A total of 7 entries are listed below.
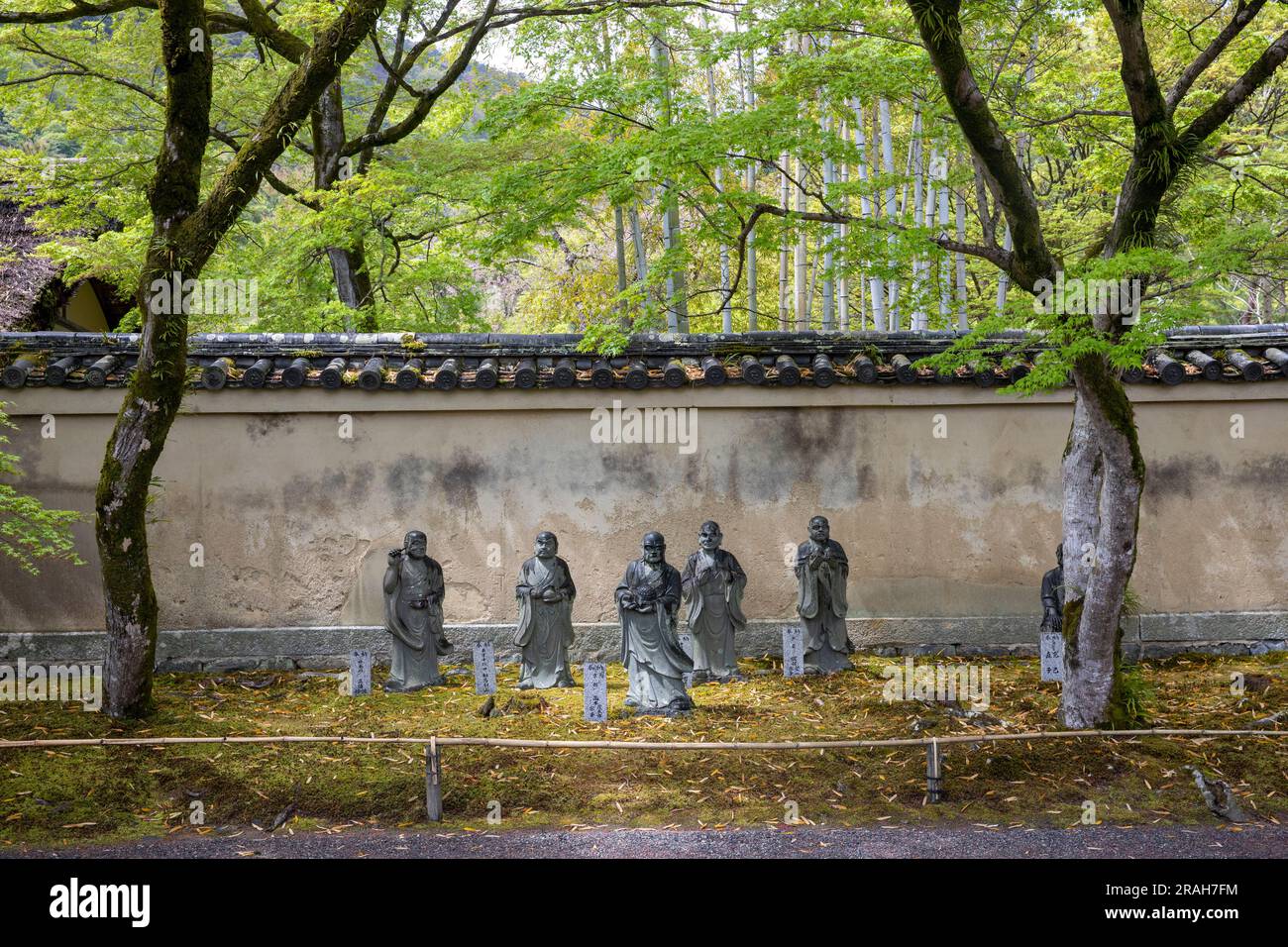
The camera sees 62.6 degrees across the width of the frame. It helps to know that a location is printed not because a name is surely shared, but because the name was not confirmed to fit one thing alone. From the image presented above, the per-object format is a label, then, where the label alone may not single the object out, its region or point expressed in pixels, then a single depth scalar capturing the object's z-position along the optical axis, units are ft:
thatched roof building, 48.93
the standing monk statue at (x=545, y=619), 33.42
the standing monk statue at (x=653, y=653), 30.37
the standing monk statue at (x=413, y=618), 33.83
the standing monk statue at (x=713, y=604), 35.04
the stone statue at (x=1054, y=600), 35.01
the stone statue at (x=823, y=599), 35.53
